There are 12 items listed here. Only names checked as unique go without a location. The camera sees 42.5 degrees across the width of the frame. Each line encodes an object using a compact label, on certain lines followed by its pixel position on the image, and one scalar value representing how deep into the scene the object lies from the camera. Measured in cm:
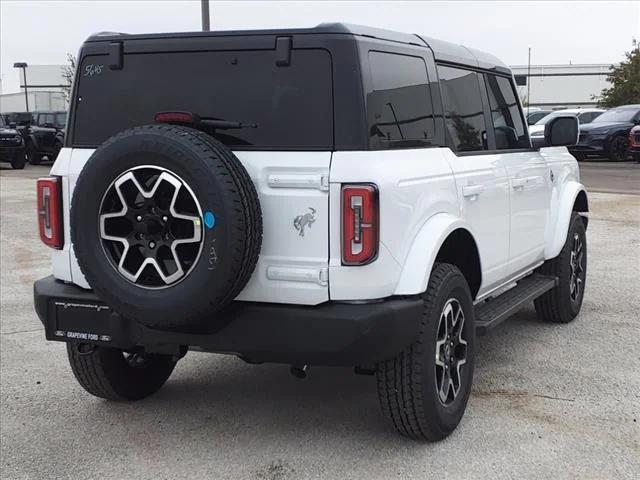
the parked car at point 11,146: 2473
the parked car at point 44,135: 2670
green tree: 4112
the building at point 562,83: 8550
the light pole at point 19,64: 4693
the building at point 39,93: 7181
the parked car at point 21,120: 2742
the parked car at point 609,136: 2294
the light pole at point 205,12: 1493
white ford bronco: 347
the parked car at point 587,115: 2606
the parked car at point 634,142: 2166
